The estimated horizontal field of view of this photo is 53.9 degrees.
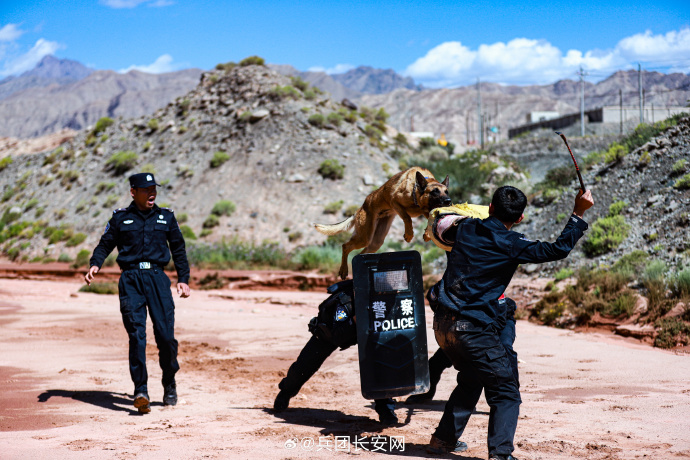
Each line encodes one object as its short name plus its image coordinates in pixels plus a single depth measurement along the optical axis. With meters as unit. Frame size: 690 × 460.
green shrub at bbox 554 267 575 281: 14.87
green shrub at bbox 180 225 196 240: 28.66
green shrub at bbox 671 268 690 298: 11.02
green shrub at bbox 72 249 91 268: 26.70
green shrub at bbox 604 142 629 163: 18.55
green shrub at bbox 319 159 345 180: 31.75
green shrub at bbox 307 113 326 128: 35.69
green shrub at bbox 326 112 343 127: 36.06
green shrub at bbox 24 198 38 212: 38.50
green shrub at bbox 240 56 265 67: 43.62
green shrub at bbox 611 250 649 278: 13.06
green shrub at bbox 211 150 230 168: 34.28
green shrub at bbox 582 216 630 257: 15.14
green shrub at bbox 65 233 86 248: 31.48
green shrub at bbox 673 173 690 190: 15.25
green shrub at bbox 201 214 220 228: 29.59
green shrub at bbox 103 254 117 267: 25.75
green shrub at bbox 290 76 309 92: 40.53
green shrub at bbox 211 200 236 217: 30.33
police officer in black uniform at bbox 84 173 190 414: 6.49
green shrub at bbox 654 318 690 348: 9.86
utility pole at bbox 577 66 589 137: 56.83
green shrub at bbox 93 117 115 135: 44.16
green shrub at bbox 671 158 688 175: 16.00
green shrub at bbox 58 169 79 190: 39.28
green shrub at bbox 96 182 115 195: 36.06
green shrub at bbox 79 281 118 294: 19.77
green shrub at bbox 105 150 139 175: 37.31
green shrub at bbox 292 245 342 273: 22.05
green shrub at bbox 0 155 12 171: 48.16
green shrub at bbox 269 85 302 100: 38.06
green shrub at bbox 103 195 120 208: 34.19
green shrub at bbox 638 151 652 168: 17.42
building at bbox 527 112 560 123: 83.65
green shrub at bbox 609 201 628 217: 16.25
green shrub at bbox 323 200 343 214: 29.19
